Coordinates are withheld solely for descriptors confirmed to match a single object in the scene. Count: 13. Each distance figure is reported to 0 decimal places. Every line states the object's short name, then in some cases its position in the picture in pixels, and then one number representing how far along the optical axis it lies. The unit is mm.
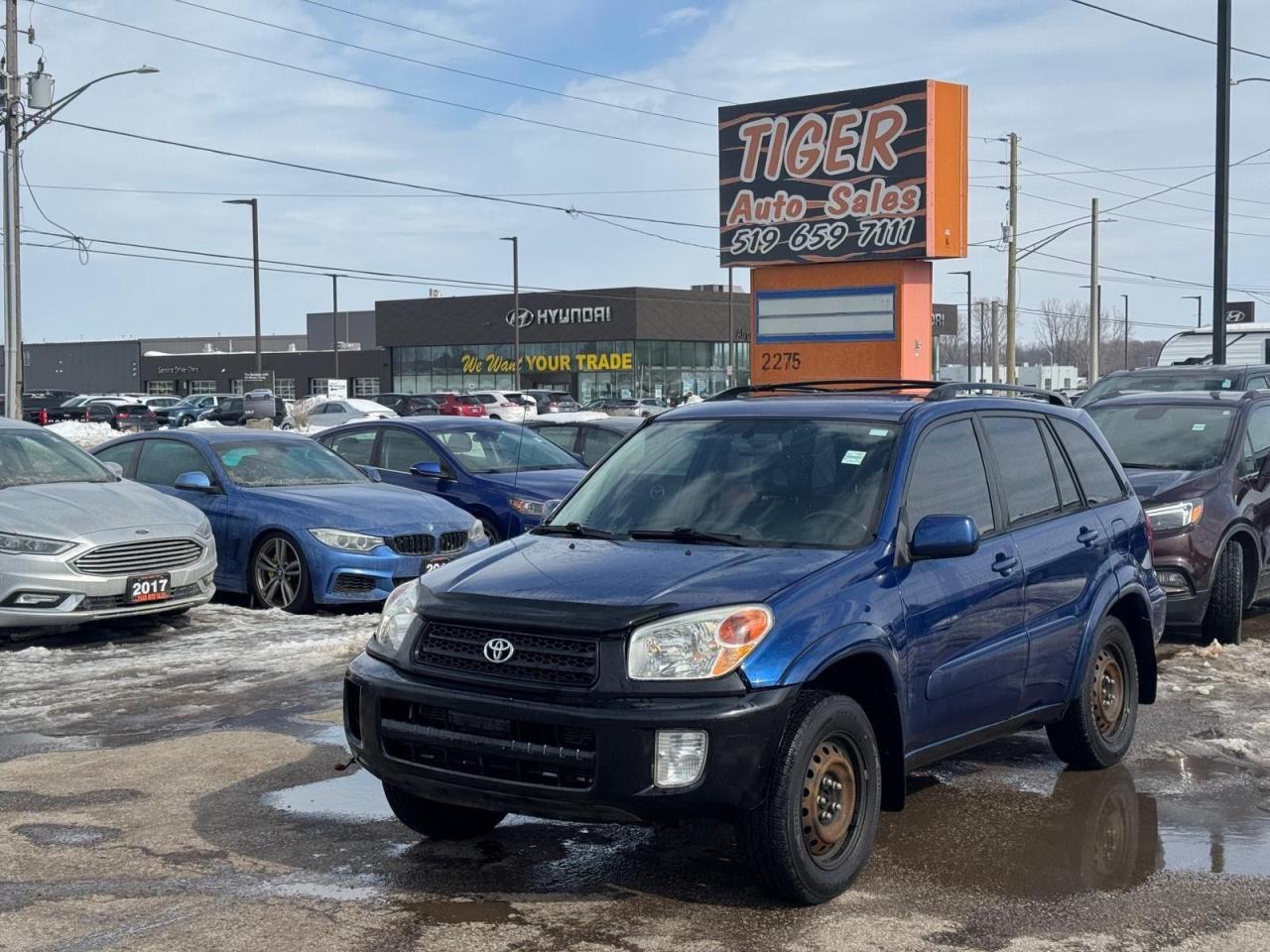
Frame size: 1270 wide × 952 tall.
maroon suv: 10000
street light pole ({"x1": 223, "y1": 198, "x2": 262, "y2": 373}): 51469
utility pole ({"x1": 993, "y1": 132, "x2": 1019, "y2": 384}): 44812
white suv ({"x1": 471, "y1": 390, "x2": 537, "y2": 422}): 53706
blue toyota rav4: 4805
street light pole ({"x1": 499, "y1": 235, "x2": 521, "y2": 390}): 61588
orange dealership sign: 20125
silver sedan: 9914
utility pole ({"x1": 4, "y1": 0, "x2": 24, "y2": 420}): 26500
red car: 53469
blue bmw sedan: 11742
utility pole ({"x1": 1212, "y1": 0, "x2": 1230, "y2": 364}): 22062
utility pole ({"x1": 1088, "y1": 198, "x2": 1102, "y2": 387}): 51656
